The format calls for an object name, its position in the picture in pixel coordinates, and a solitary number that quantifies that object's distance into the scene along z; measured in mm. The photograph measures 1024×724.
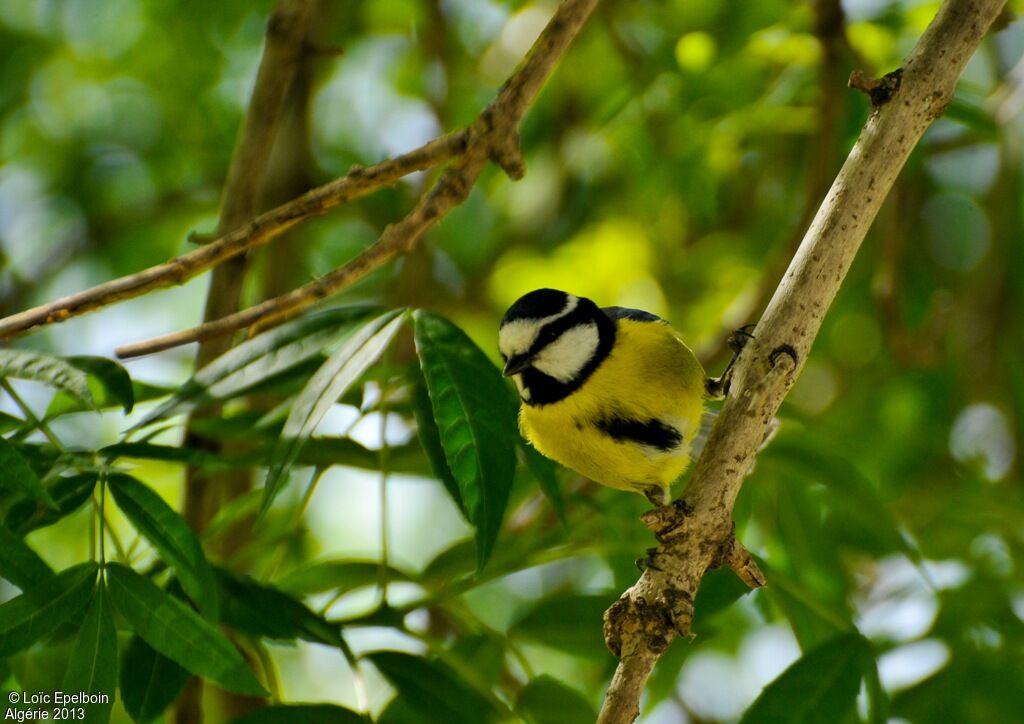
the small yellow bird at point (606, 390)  4272
